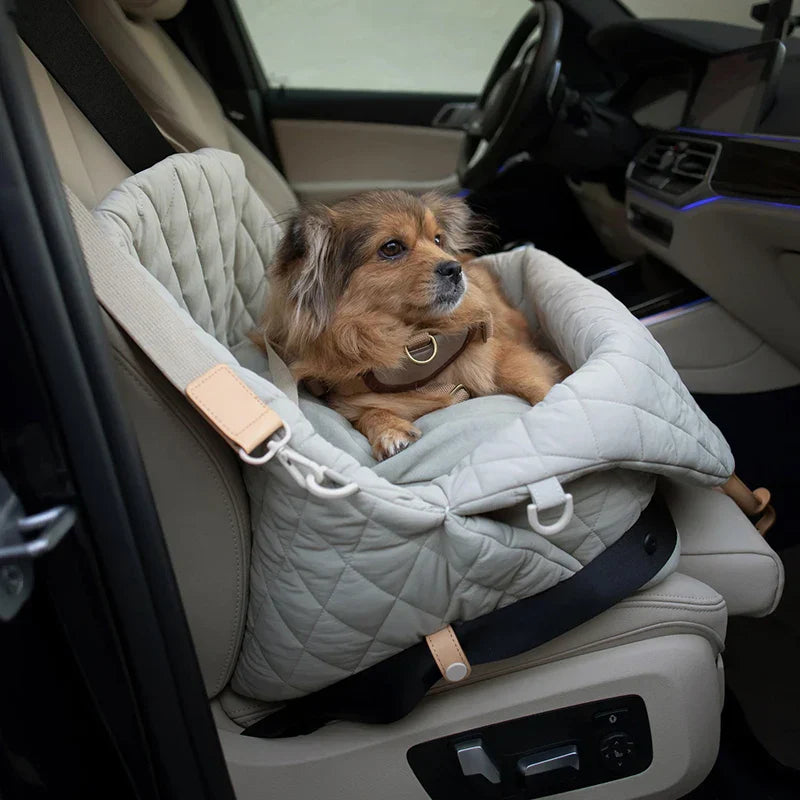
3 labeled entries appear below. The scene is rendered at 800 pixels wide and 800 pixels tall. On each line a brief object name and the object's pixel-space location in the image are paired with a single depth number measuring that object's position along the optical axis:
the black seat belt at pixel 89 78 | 1.44
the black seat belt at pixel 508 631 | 1.21
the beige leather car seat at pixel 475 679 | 1.23
